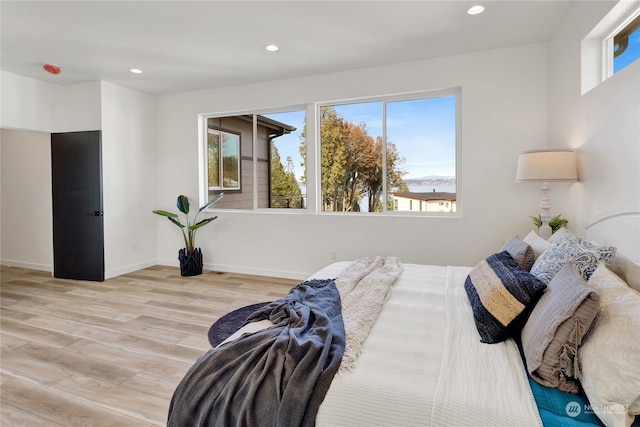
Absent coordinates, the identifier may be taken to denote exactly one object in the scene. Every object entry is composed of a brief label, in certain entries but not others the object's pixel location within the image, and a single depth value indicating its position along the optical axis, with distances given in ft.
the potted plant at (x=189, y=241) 15.75
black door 15.03
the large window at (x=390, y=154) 13.17
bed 3.47
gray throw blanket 3.77
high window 7.04
